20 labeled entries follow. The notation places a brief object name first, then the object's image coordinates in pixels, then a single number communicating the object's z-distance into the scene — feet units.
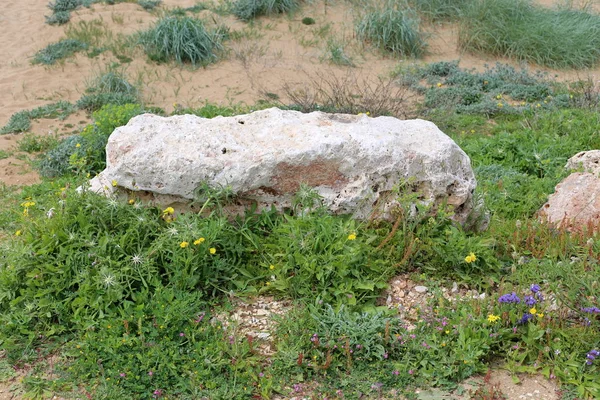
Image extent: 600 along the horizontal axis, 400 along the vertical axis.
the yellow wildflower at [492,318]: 12.79
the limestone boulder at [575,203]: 17.81
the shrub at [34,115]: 27.81
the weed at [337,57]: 35.81
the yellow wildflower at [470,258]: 14.23
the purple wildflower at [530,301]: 13.16
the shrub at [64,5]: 39.29
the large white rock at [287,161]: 14.96
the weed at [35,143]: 26.08
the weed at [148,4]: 40.00
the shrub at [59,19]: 38.29
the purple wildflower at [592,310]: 12.79
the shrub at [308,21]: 39.45
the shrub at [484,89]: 29.96
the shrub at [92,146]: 22.95
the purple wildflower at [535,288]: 13.35
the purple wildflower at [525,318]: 13.03
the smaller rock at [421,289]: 14.52
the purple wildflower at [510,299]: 13.15
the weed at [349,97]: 28.35
